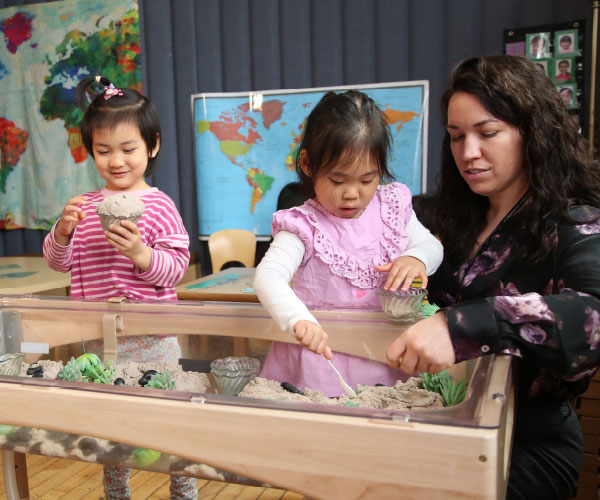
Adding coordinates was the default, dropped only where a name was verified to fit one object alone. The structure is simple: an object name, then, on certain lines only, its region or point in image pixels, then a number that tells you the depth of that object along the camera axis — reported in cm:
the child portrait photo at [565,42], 320
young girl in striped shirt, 149
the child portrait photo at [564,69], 325
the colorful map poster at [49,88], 415
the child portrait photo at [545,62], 327
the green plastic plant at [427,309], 109
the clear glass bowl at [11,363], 105
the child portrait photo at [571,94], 325
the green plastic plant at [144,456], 73
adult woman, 101
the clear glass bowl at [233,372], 98
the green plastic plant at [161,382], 97
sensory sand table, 58
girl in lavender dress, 101
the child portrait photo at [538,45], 323
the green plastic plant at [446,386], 75
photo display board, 320
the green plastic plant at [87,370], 99
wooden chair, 383
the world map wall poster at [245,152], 385
